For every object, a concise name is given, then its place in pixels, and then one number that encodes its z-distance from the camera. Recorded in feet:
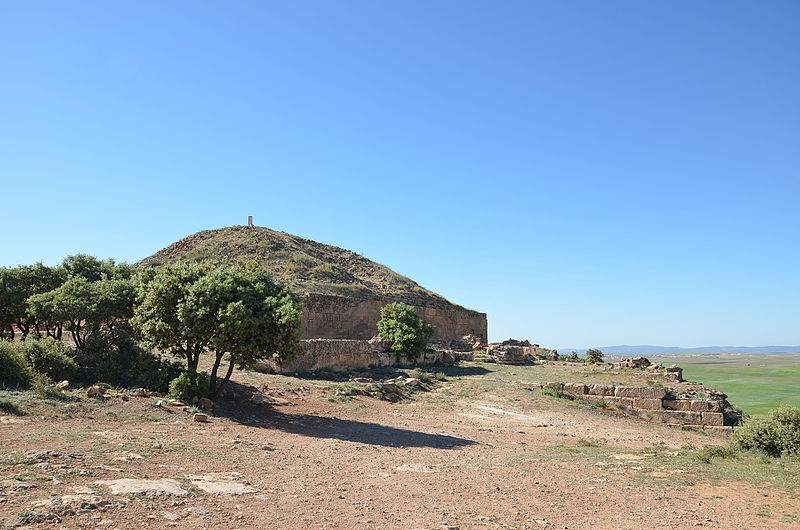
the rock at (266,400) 47.20
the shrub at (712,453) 34.40
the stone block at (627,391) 65.16
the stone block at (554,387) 69.89
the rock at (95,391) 38.37
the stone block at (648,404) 62.59
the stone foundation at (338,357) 67.26
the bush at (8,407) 32.01
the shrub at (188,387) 42.04
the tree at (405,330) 83.82
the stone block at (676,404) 62.13
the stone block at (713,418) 58.54
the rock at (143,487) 20.06
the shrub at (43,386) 36.58
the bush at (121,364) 45.39
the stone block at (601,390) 67.26
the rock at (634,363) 98.34
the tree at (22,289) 53.47
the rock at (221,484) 21.78
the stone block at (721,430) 57.41
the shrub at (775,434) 37.35
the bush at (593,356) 117.76
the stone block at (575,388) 69.10
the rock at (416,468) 28.84
